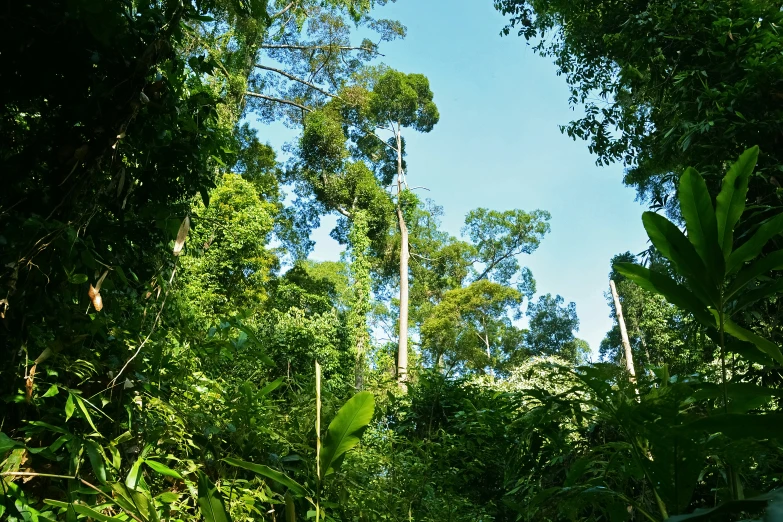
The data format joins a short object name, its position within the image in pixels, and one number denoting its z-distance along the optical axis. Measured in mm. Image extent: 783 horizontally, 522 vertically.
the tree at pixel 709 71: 2660
